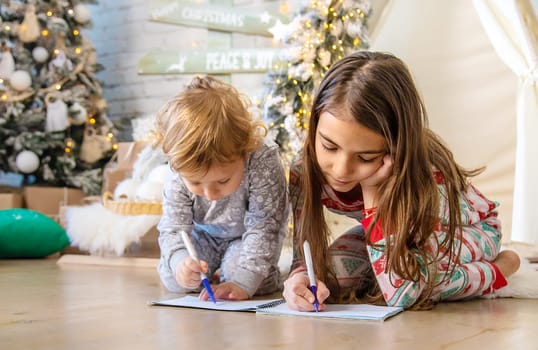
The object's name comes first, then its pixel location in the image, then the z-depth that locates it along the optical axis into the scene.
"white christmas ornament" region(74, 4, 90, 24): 3.72
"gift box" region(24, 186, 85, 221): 3.46
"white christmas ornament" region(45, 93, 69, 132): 3.56
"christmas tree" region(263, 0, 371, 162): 3.06
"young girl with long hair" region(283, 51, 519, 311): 1.30
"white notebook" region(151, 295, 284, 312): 1.38
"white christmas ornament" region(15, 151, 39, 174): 3.45
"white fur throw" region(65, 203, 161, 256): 2.52
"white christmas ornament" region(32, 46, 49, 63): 3.58
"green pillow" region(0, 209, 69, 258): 2.66
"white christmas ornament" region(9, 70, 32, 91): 3.45
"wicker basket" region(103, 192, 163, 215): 2.69
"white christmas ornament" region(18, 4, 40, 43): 3.52
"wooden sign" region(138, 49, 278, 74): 3.65
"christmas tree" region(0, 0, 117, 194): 3.46
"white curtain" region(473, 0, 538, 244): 2.55
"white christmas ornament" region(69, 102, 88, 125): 3.62
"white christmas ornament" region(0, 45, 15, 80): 3.45
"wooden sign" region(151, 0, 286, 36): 3.68
